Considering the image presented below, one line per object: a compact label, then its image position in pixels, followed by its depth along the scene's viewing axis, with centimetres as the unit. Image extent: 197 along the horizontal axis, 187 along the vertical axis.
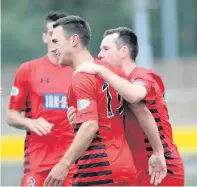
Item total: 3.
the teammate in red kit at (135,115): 1483
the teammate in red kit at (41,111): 1750
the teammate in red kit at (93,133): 1358
